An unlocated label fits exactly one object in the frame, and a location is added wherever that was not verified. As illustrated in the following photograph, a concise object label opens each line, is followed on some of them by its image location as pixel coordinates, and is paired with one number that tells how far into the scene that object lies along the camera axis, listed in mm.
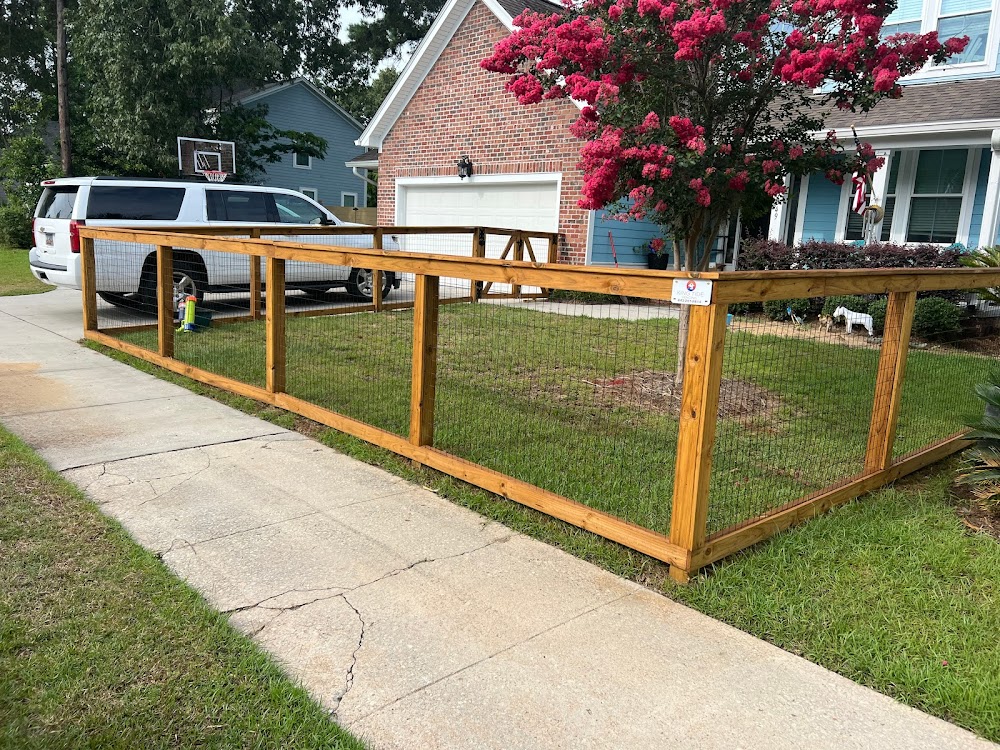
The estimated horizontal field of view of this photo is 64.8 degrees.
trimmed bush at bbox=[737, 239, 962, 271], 10828
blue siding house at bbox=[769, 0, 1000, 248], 11211
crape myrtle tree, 5391
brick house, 14008
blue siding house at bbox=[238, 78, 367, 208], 30953
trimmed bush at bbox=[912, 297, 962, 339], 9766
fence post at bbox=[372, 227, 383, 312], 8678
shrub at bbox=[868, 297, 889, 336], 10297
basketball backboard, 21734
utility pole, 22609
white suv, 9906
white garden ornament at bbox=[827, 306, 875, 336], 9672
